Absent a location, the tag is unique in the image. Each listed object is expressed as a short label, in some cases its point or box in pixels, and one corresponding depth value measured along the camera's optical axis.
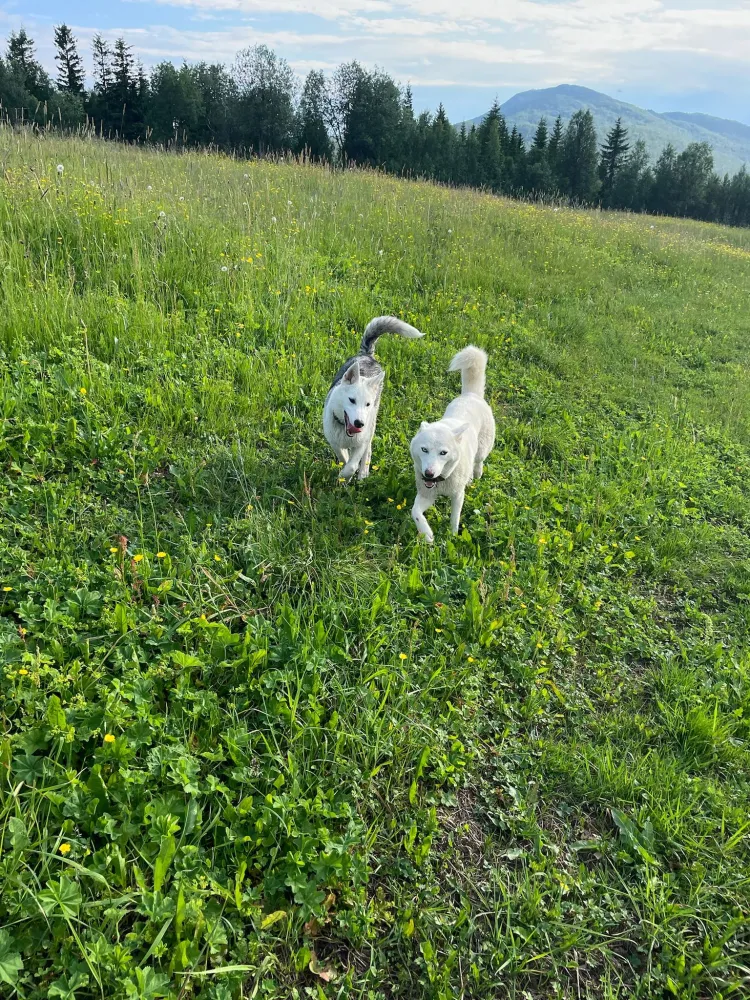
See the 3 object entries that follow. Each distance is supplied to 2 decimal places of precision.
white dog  3.61
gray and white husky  3.80
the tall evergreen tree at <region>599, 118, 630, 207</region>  55.75
